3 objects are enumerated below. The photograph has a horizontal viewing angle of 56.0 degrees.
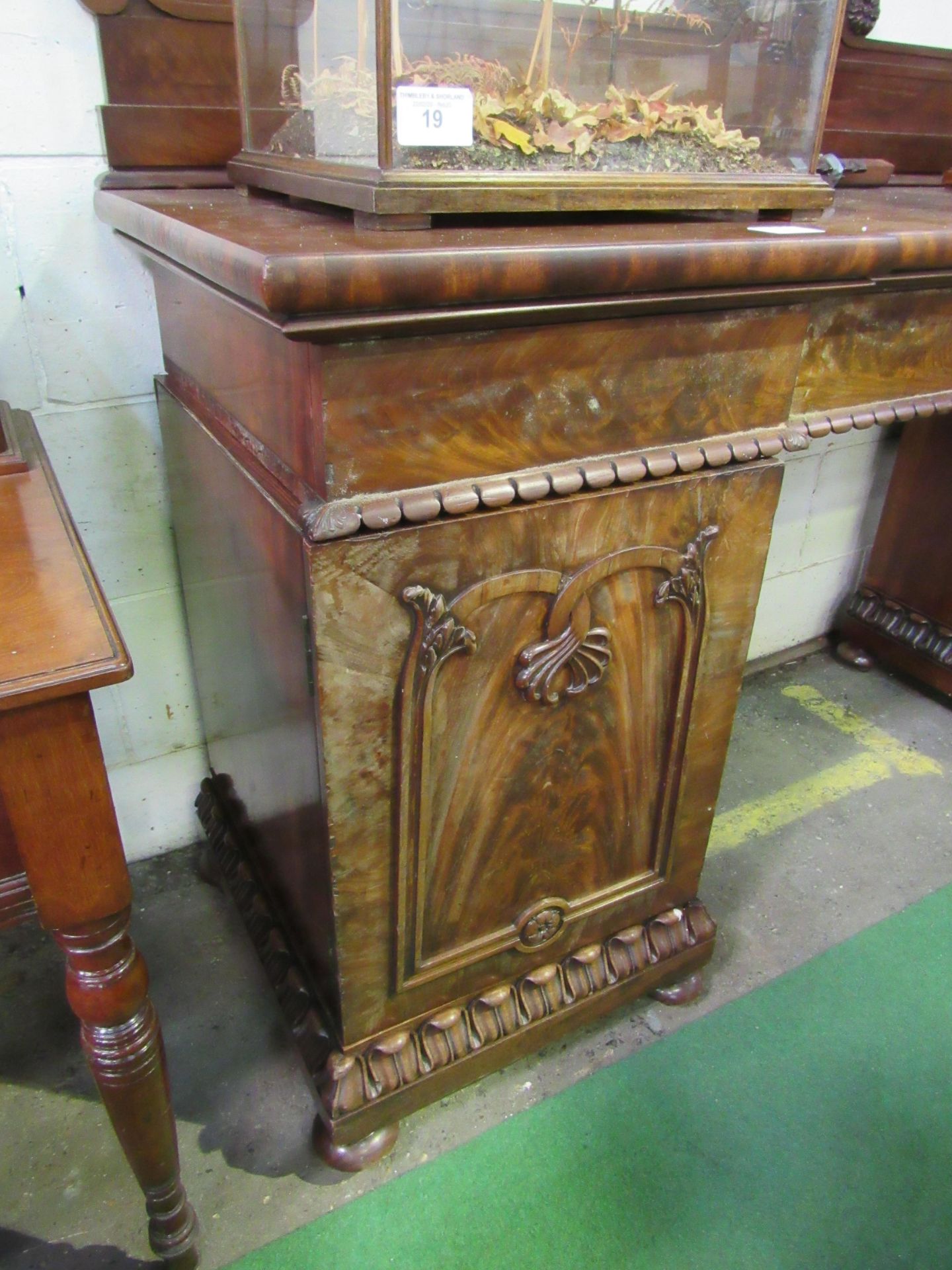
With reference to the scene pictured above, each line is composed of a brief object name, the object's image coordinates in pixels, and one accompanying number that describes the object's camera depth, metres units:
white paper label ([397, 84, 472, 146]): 0.72
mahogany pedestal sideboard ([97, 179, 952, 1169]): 0.70
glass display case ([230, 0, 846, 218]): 0.73
